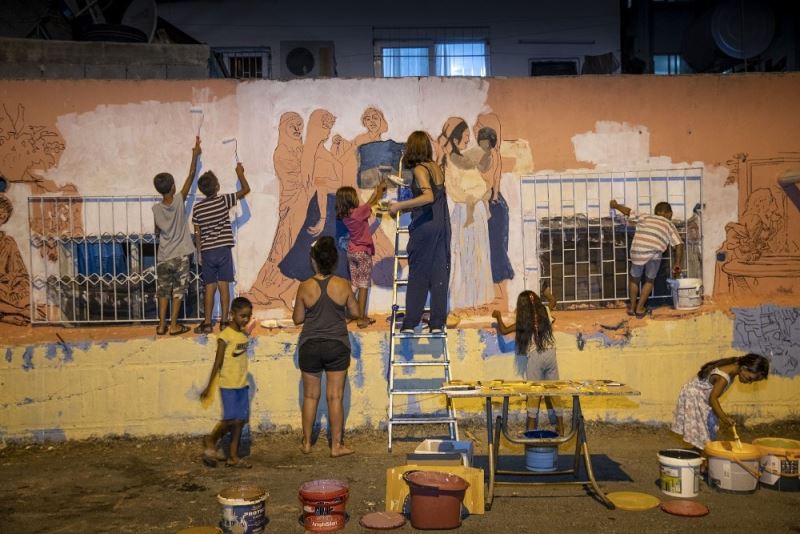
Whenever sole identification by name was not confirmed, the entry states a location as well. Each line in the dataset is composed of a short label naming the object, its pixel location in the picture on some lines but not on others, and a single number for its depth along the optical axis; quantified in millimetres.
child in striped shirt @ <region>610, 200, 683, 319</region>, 8953
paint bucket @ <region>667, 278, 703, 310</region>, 8992
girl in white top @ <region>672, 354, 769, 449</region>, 6980
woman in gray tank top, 7539
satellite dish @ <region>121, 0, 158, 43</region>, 12039
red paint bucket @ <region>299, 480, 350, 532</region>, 5742
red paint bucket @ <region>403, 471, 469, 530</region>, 5699
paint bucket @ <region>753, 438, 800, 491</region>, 6539
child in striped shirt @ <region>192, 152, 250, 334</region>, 8711
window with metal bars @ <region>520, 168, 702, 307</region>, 9070
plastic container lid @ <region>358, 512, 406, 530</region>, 5770
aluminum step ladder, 8422
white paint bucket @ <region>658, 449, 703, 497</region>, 6379
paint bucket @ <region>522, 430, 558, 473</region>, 6957
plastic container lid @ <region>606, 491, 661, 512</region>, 6145
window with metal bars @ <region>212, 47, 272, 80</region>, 15953
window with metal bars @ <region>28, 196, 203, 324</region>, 8805
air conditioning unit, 15773
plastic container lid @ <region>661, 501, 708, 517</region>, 5953
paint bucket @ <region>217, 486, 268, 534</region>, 5570
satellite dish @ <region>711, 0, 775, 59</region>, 14438
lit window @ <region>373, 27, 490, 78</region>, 15781
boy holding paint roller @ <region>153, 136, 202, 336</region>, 8703
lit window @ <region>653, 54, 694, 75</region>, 17156
